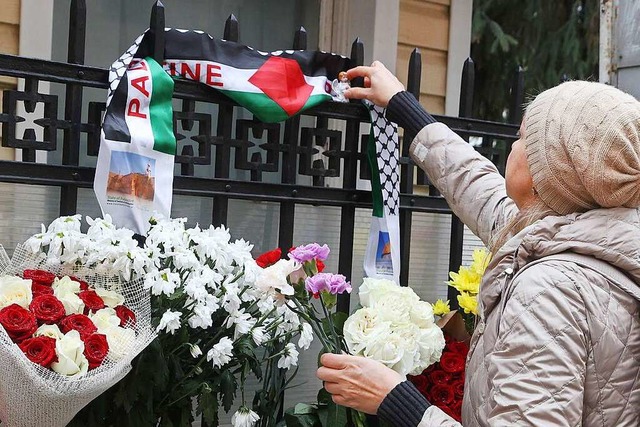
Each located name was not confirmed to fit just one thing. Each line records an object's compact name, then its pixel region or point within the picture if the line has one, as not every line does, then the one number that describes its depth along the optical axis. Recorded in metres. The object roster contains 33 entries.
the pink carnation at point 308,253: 2.46
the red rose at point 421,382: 2.77
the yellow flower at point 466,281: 2.93
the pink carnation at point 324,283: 2.43
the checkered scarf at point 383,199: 2.98
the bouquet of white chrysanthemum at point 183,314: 2.18
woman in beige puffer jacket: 1.77
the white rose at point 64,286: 2.13
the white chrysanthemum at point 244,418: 2.40
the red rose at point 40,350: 1.95
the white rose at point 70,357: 1.97
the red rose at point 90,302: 2.13
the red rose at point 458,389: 2.72
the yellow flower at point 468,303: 2.88
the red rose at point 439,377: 2.75
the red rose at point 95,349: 2.00
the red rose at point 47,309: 2.04
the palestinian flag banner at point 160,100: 2.44
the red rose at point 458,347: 2.82
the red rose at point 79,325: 2.04
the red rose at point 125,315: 2.14
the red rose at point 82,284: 2.18
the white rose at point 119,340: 2.05
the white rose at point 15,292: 2.05
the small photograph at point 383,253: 3.00
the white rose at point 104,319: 2.09
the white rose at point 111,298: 2.17
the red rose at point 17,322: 1.98
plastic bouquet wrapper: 1.94
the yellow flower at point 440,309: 2.98
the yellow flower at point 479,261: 2.99
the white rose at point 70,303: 2.10
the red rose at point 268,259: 2.53
